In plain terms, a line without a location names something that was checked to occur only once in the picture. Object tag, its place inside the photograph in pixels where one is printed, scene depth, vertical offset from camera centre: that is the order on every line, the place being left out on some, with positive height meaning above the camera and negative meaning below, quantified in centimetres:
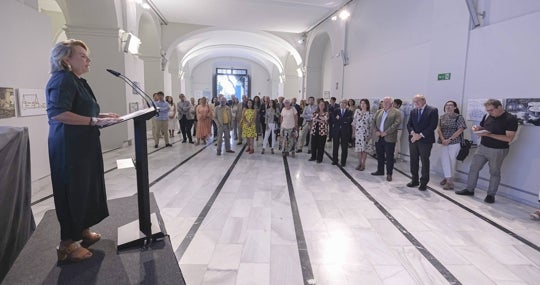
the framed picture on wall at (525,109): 404 -4
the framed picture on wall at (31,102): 399 -6
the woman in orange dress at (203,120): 880 -57
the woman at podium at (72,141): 198 -29
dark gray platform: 211 -123
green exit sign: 543 +51
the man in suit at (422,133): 477 -46
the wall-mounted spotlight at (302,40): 1339 +275
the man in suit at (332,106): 719 -9
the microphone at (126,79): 229 +15
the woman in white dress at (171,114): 939 -45
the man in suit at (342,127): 626 -50
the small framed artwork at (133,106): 834 -18
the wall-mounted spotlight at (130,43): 771 +145
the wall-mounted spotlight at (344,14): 892 +261
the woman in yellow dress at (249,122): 752 -51
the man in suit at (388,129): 530 -45
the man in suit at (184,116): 948 -49
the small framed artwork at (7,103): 362 -7
